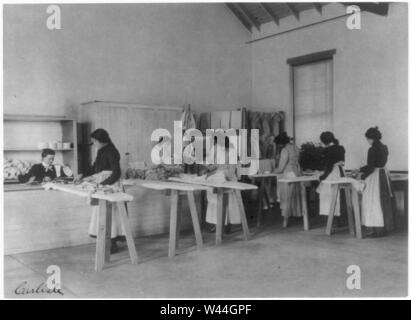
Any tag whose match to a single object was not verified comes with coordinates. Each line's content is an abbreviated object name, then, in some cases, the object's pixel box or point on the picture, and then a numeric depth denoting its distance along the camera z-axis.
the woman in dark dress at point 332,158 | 6.64
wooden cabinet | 7.92
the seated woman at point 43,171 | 6.54
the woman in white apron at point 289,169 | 7.41
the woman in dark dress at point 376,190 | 6.29
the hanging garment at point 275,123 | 9.52
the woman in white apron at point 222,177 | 6.45
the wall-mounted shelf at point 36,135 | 7.50
